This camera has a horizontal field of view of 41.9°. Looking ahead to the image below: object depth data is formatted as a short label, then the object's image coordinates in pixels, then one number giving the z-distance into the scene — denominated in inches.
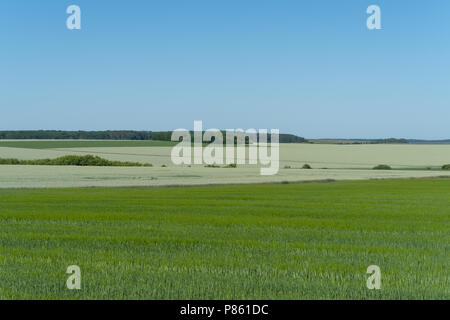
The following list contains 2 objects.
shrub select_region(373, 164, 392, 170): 3164.4
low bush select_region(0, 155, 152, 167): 2910.9
